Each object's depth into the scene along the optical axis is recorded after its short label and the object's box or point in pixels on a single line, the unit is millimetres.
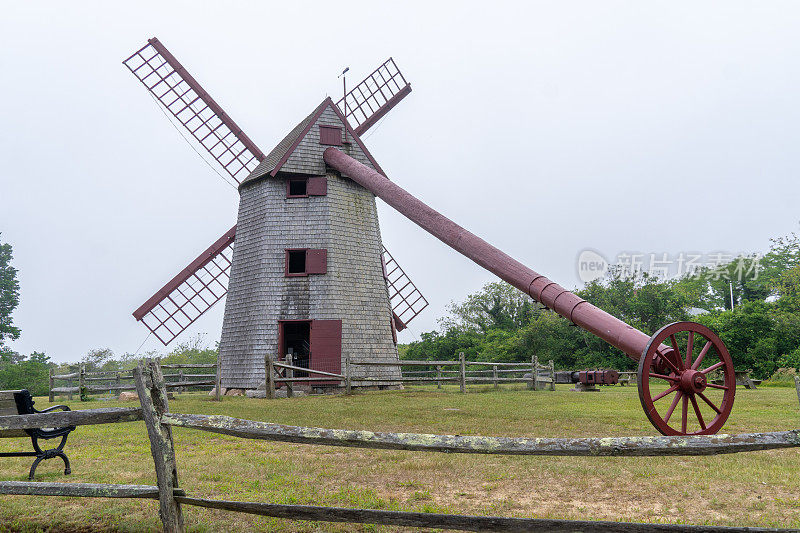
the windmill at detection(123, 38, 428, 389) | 17094
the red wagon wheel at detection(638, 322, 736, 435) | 6492
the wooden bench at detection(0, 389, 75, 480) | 5148
